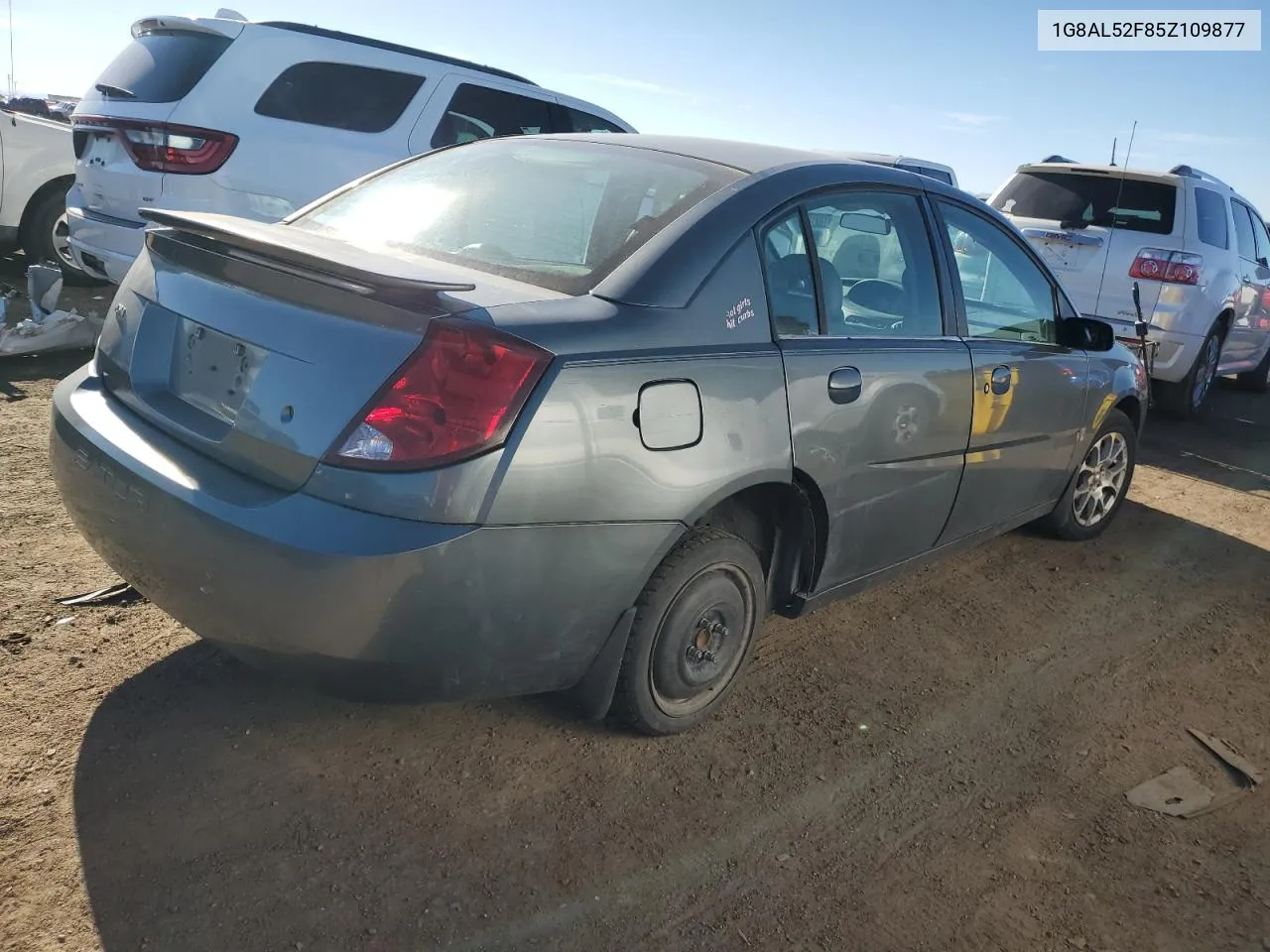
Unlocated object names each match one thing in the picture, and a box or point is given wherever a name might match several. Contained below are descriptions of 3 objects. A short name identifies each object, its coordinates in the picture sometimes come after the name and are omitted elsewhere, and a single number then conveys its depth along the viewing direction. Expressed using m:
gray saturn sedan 2.15
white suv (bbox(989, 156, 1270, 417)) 7.22
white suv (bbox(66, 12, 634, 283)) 5.83
